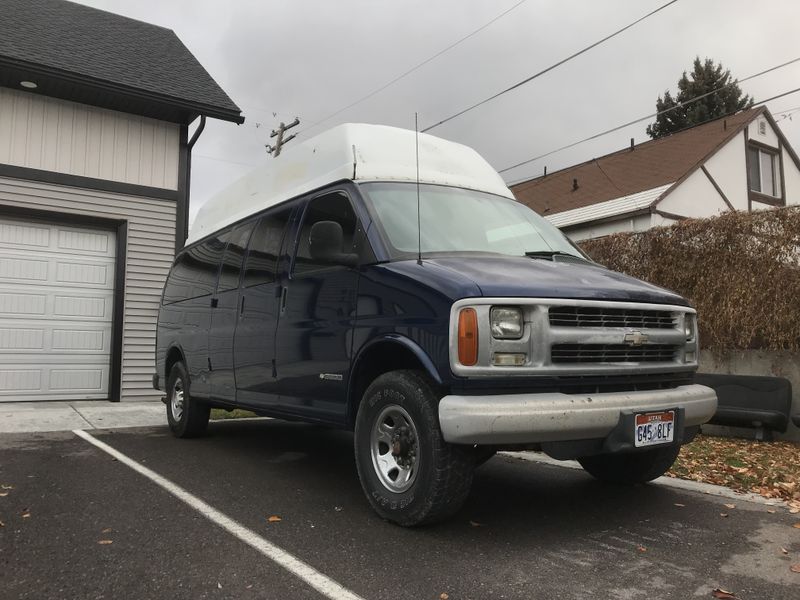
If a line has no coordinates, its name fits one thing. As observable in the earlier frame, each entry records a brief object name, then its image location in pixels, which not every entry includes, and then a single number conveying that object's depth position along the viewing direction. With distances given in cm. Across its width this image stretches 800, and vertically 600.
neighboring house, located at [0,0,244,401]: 963
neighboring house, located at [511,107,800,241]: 1625
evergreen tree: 3148
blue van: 326
